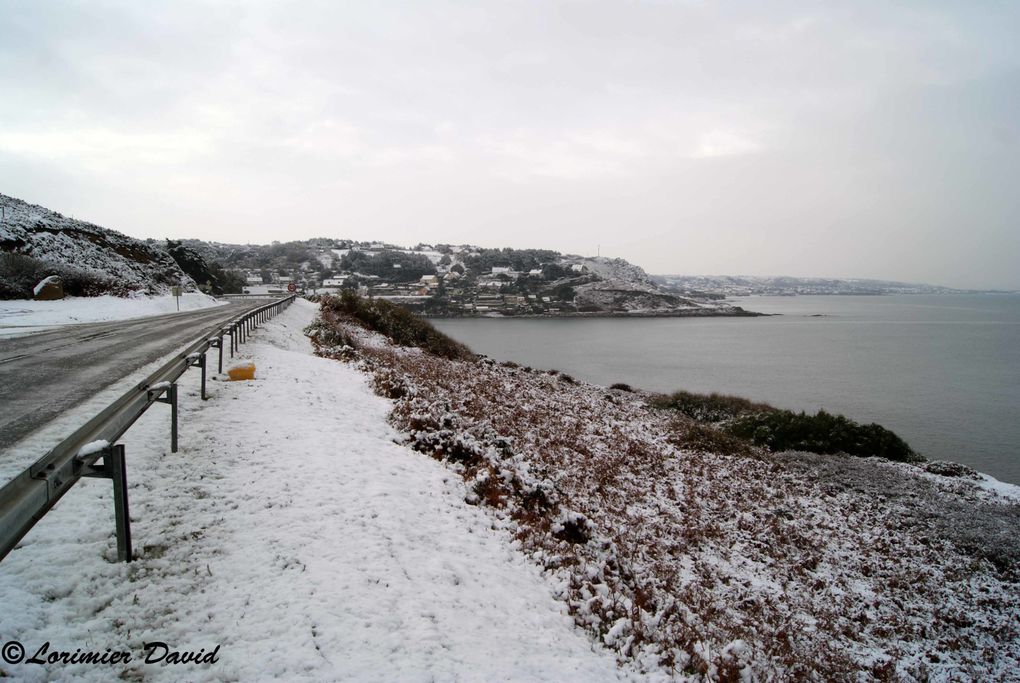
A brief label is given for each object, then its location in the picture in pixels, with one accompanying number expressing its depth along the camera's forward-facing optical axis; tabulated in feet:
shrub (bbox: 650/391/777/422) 78.79
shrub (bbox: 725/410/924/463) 58.34
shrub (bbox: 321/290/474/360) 99.96
